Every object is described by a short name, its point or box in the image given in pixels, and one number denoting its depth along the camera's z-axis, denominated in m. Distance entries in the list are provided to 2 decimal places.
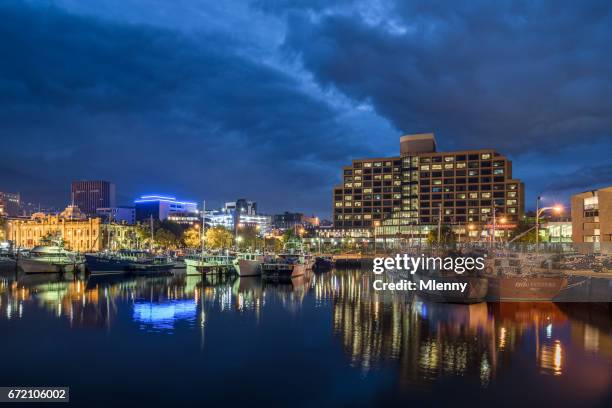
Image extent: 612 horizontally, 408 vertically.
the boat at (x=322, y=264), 118.88
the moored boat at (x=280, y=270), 79.44
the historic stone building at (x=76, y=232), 174.12
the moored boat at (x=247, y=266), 83.60
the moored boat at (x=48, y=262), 87.25
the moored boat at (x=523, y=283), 46.16
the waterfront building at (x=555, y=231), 126.81
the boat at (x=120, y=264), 87.94
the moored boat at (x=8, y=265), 97.94
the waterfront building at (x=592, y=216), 73.25
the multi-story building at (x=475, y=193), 188.00
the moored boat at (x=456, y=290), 46.12
